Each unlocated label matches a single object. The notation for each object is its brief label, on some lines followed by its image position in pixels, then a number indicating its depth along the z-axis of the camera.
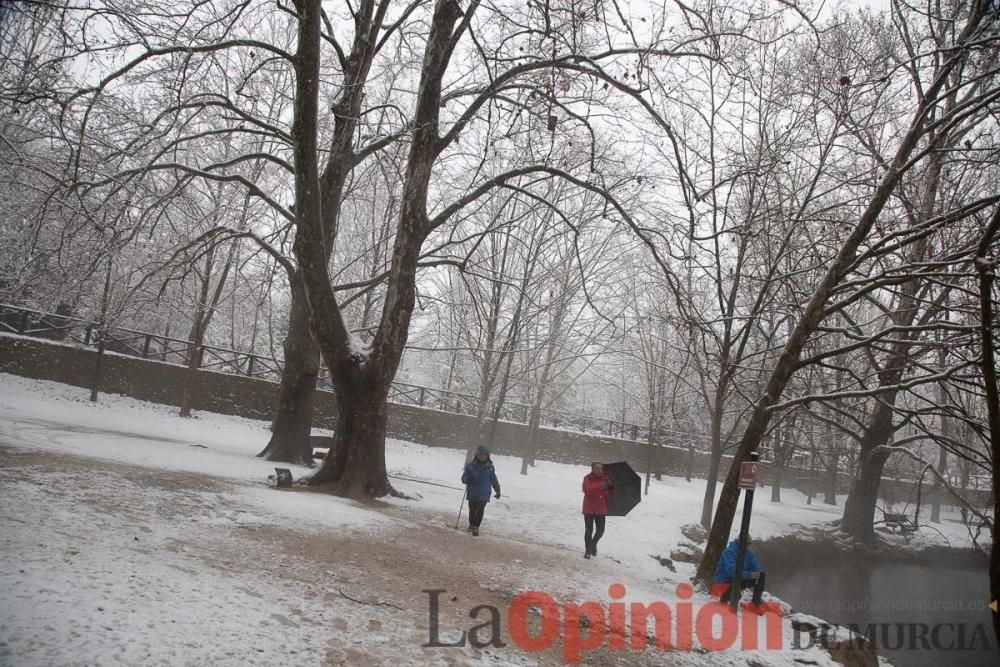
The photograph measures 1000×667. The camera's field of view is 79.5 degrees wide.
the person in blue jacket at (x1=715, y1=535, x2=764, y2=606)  7.58
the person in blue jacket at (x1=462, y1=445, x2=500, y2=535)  9.29
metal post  7.18
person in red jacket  9.41
